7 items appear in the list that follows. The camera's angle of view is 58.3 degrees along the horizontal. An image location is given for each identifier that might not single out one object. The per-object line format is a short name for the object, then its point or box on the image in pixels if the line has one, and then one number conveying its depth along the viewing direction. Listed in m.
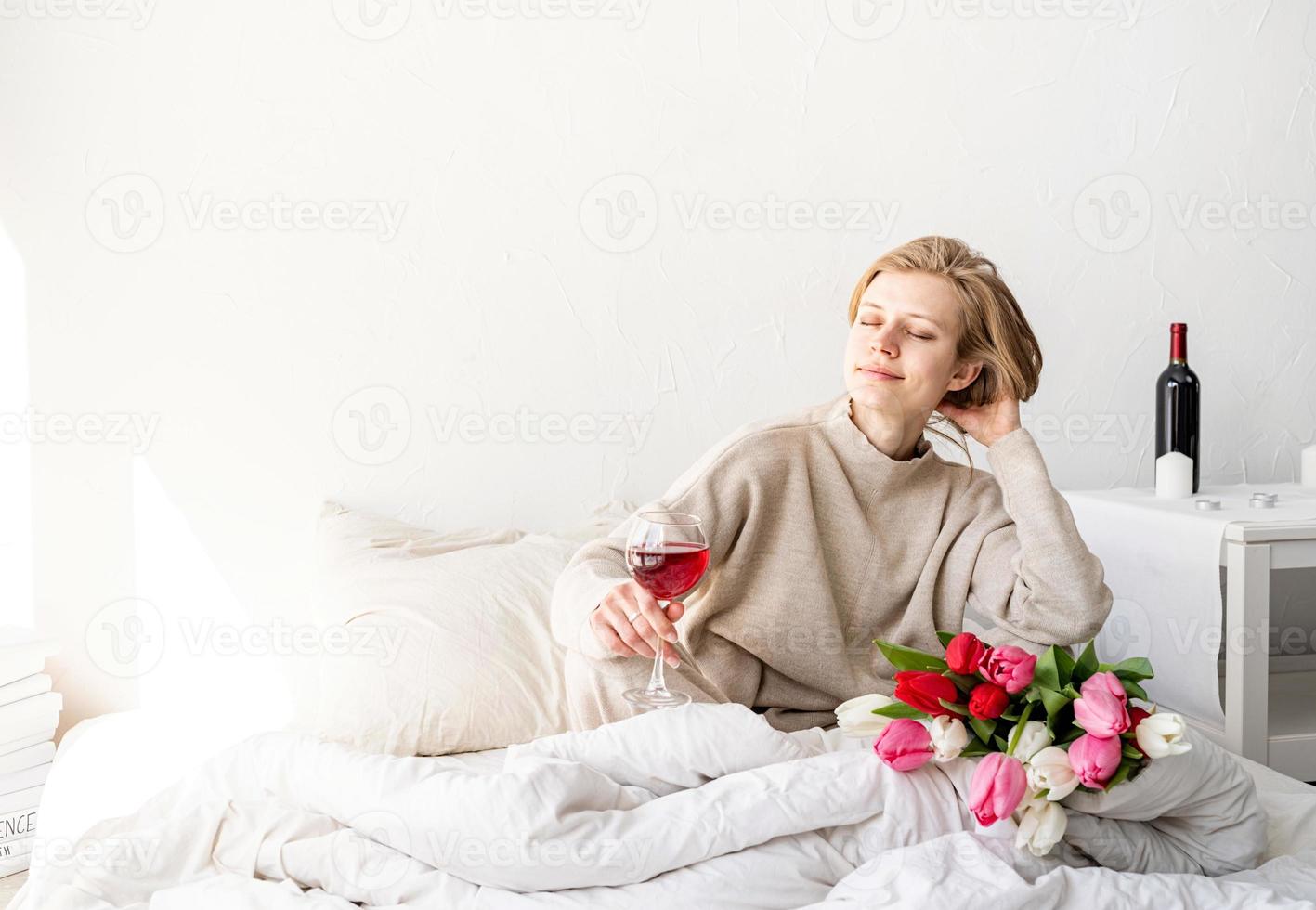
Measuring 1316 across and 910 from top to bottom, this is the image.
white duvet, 1.03
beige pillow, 1.67
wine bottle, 2.27
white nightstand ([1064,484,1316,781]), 1.93
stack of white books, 1.87
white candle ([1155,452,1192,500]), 2.25
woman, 1.49
